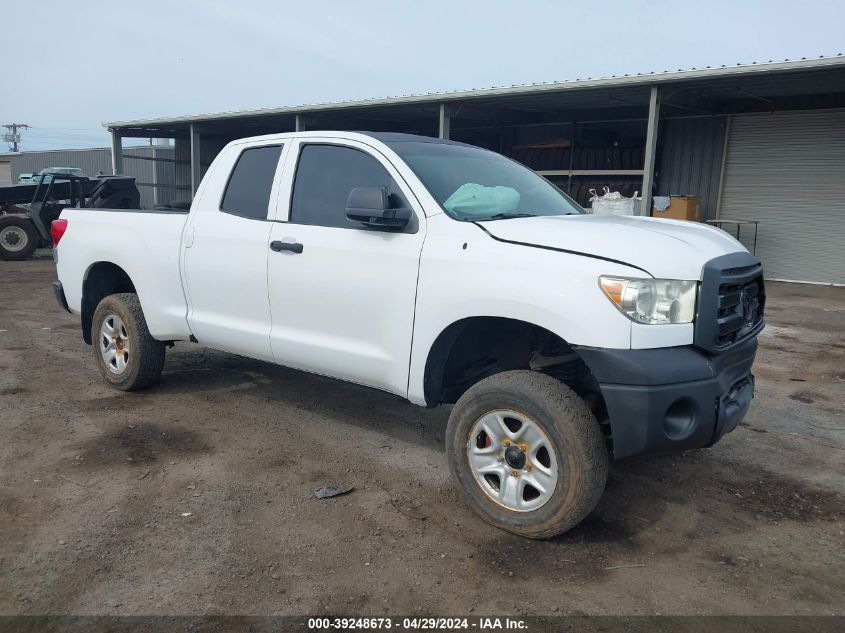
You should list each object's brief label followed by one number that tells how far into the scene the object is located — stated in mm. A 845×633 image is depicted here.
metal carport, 13219
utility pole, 80688
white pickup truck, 3246
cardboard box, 15305
